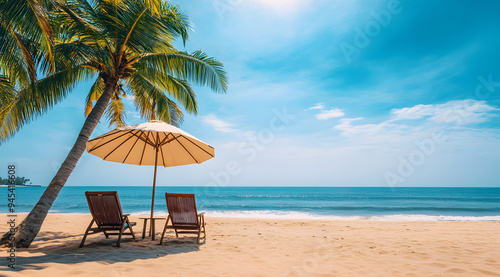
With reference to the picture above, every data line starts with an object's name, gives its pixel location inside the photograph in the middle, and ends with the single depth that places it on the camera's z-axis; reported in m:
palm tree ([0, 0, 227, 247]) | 5.31
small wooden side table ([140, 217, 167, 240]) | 5.03
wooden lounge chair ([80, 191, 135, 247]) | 4.23
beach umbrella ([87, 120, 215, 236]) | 5.03
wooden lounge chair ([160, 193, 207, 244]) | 4.59
